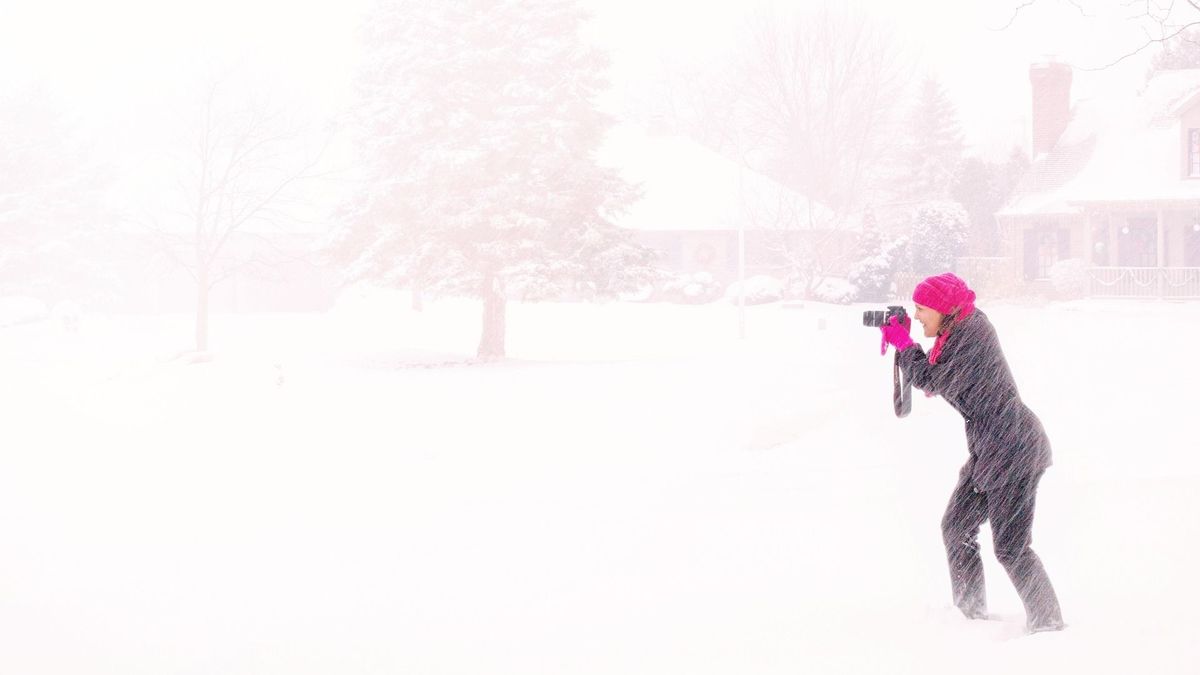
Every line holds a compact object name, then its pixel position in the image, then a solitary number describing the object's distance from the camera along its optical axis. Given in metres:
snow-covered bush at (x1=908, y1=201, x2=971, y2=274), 40.41
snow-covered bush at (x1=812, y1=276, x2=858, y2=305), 40.72
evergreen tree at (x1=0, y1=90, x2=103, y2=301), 45.22
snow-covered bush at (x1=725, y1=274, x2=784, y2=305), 41.47
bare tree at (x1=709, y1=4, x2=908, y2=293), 52.34
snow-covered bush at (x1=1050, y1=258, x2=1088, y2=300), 35.31
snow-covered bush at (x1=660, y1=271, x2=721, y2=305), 42.66
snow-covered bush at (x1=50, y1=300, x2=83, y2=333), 38.16
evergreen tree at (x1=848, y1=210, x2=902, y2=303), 40.31
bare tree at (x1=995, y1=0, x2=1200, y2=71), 13.73
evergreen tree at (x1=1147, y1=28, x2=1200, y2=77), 42.56
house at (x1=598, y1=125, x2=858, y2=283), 44.41
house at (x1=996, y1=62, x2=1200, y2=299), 33.53
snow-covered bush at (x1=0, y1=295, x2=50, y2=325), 41.78
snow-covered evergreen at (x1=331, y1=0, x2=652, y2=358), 26.08
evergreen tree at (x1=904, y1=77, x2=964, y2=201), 48.62
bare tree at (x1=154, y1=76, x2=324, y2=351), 29.53
